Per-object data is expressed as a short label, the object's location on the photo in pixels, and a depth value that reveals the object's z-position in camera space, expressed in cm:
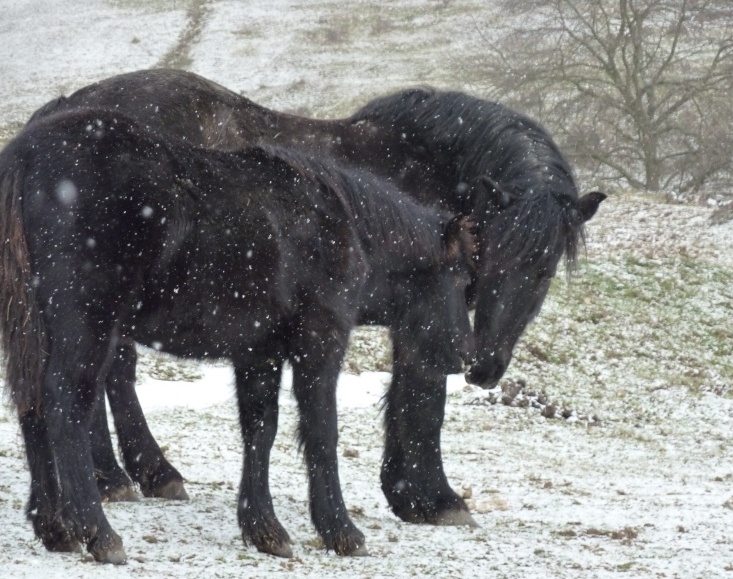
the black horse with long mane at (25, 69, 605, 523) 1234
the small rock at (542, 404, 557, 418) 2095
